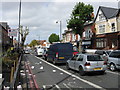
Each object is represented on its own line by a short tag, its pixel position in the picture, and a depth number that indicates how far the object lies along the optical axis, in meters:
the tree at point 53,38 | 57.69
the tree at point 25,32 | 40.80
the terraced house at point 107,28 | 20.52
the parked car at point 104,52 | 10.83
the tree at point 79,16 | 22.80
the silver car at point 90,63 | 6.70
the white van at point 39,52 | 21.86
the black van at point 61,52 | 10.70
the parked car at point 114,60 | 7.82
